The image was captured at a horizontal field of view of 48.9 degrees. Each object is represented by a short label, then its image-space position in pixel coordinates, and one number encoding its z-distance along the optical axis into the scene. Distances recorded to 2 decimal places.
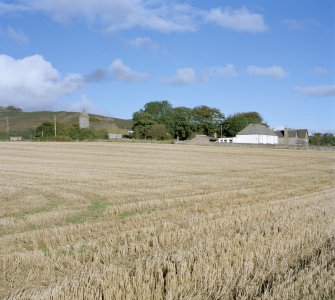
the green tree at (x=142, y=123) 116.84
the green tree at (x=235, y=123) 130.50
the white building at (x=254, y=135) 115.97
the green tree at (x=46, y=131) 96.19
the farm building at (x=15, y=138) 94.31
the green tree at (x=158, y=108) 150.99
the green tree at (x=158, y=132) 112.25
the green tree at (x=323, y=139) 114.65
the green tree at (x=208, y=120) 131.75
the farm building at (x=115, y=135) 126.25
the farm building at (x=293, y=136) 126.11
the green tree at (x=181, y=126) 121.81
